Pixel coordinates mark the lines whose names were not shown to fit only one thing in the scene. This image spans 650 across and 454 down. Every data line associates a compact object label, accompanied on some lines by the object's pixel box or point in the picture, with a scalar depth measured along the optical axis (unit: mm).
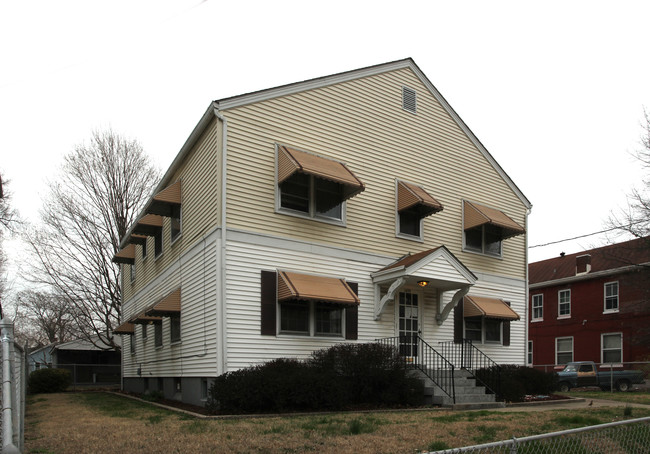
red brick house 29252
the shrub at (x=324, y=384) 11906
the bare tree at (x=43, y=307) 32906
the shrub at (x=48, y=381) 26203
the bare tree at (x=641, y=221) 25156
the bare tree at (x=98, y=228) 32000
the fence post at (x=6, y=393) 5435
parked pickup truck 26953
